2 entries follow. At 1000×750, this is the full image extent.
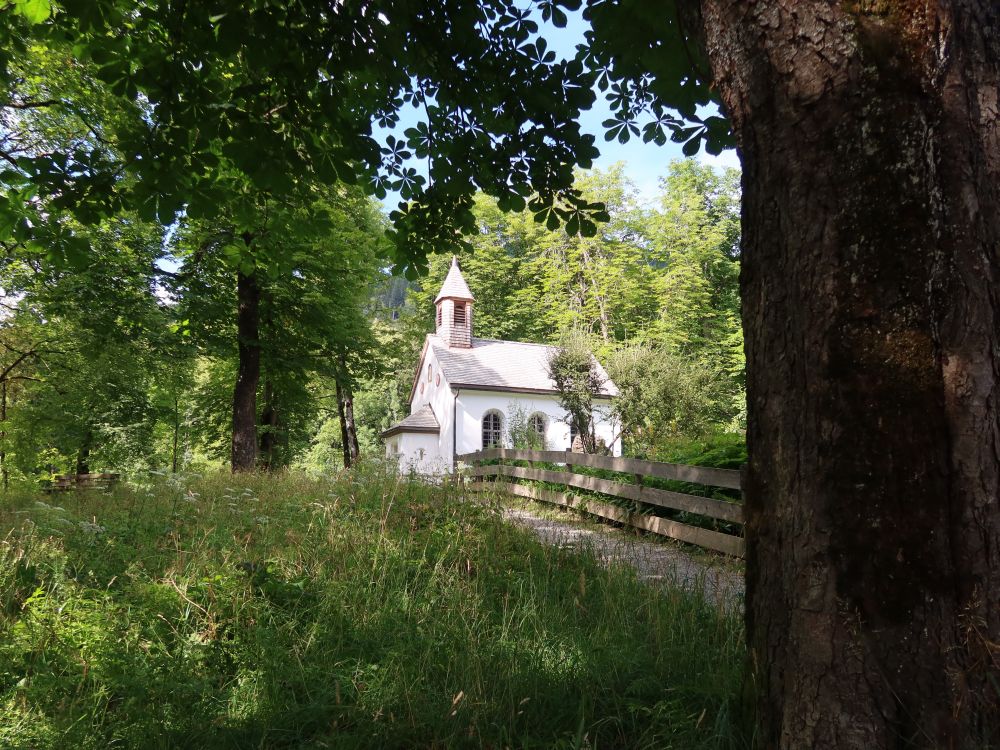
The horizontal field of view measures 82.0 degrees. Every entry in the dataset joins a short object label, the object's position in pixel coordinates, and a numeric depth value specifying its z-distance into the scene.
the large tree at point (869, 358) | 1.55
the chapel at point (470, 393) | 26.02
